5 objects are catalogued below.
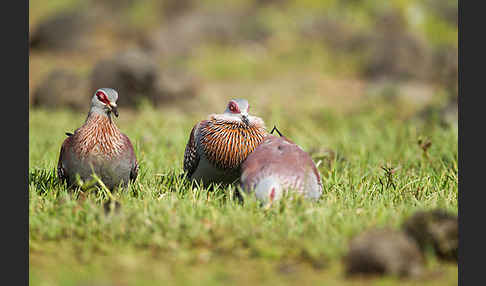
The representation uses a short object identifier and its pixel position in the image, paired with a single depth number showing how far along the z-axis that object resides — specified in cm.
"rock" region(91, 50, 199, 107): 1778
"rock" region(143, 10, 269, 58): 2666
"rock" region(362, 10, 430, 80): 2281
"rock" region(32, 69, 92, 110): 1809
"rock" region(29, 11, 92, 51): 2744
